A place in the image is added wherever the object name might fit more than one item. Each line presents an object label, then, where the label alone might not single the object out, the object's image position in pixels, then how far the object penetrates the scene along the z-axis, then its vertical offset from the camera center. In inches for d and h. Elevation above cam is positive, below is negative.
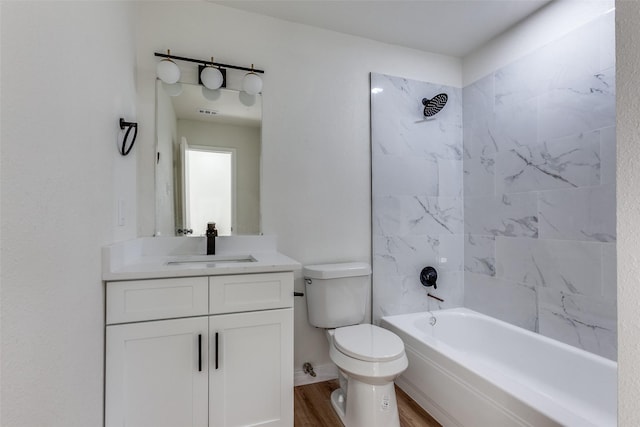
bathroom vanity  49.6 -22.0
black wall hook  58.4 +14.7
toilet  60.4 -27.3
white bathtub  52.6 -33.7
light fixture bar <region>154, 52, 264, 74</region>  70.9 +36.3
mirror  72.2 +13.3
